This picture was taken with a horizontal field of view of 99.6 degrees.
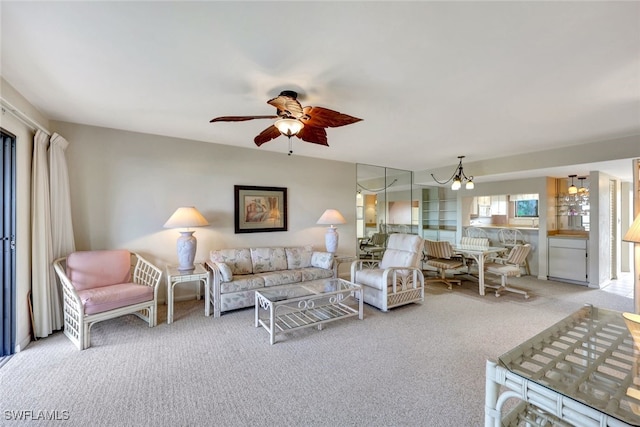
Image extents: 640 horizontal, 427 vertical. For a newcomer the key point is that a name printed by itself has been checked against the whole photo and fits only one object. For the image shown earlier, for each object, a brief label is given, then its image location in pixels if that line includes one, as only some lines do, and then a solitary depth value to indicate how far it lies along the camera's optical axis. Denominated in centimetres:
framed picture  445
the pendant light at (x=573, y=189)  562
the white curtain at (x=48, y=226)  273
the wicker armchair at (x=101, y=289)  259
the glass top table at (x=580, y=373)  90
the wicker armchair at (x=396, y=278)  361
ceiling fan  219
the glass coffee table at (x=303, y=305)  286
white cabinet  495
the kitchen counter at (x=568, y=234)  519
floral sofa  344
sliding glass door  242
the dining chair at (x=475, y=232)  632
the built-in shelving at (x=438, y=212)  705
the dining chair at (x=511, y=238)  581
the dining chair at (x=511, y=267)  434
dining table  436
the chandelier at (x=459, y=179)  477
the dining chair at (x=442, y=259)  473
